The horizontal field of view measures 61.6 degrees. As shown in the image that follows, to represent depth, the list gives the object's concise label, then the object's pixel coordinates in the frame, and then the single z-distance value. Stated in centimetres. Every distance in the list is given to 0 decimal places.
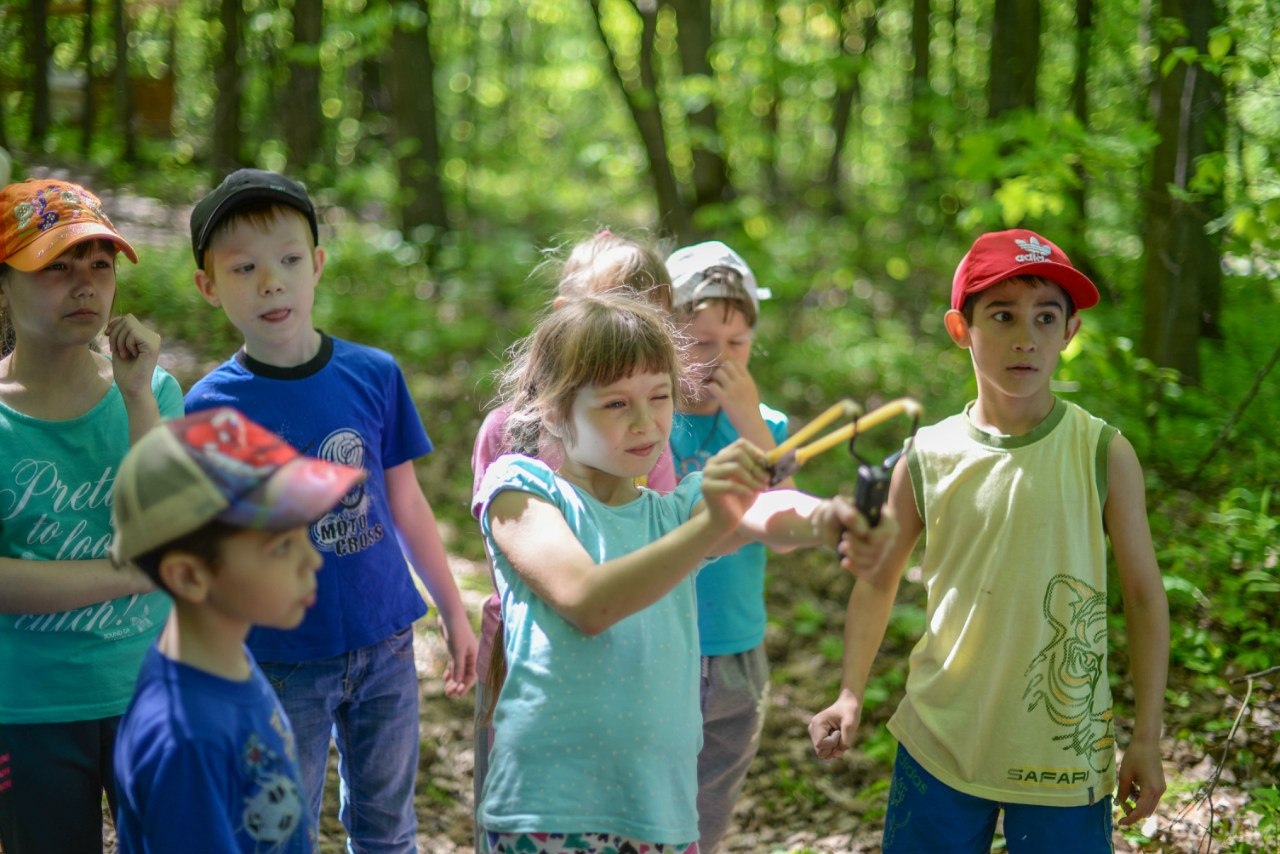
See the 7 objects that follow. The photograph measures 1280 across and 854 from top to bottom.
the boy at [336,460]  274
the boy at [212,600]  174
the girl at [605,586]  197
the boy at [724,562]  310
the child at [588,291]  284
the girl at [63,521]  242
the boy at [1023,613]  243
